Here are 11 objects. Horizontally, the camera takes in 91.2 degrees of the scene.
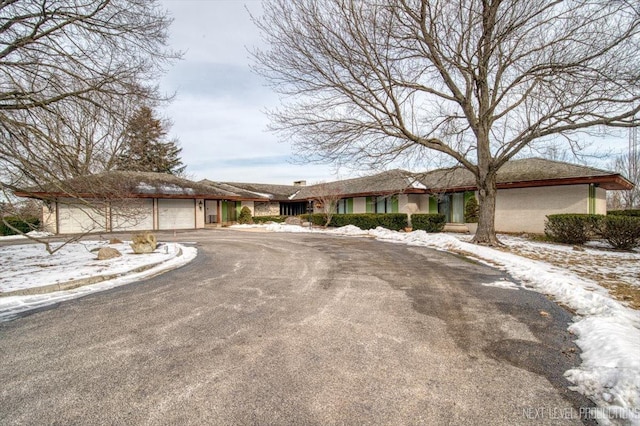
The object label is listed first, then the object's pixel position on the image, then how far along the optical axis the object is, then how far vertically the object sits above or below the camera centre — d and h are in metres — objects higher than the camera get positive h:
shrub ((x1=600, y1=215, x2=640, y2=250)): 10.74 -0.97
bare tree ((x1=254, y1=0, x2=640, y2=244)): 9.56 +4.62
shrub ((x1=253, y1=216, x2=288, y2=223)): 30.86 -0.97
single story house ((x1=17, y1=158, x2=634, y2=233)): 15.13 +0.71
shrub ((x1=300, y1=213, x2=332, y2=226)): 25.45 -0.88
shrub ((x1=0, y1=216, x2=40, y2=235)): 21.00 -1.01
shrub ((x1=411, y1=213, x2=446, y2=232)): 19.34 -0.94
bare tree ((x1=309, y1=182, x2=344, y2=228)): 24.64 +0.80
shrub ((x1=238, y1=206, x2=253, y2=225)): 30.23 -0.73
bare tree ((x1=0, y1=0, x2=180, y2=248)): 6.36 +2.91
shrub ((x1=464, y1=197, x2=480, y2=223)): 19.48 -0.26
